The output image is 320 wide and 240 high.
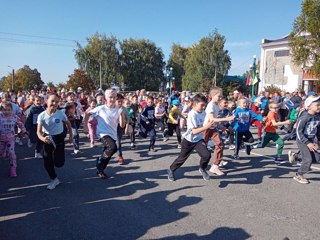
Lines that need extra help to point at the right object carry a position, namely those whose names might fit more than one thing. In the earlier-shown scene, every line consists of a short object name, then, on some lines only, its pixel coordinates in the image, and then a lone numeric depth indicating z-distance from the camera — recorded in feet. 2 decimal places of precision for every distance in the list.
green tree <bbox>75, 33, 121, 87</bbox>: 183.52
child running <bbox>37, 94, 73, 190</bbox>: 17.98
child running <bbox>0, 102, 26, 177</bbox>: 20.77
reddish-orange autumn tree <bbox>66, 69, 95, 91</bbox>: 187.83
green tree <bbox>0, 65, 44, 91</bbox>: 243.81
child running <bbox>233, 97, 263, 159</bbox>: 24.77
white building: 141.18
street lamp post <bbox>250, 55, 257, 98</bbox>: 75.98
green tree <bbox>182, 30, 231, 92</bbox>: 169.58
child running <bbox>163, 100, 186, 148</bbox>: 31.63
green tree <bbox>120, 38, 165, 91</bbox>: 194.49
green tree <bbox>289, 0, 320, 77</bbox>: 77.10
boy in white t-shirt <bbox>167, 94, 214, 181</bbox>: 19.19
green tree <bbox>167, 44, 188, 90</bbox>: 223.71
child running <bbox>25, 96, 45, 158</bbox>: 26.86
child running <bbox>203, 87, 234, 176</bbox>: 21.18
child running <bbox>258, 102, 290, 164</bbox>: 24.36
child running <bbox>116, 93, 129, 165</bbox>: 24.12
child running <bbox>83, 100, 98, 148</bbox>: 32.64
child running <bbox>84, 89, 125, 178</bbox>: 19.83
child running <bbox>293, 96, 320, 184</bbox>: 19.06
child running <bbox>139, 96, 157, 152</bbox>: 30.60
